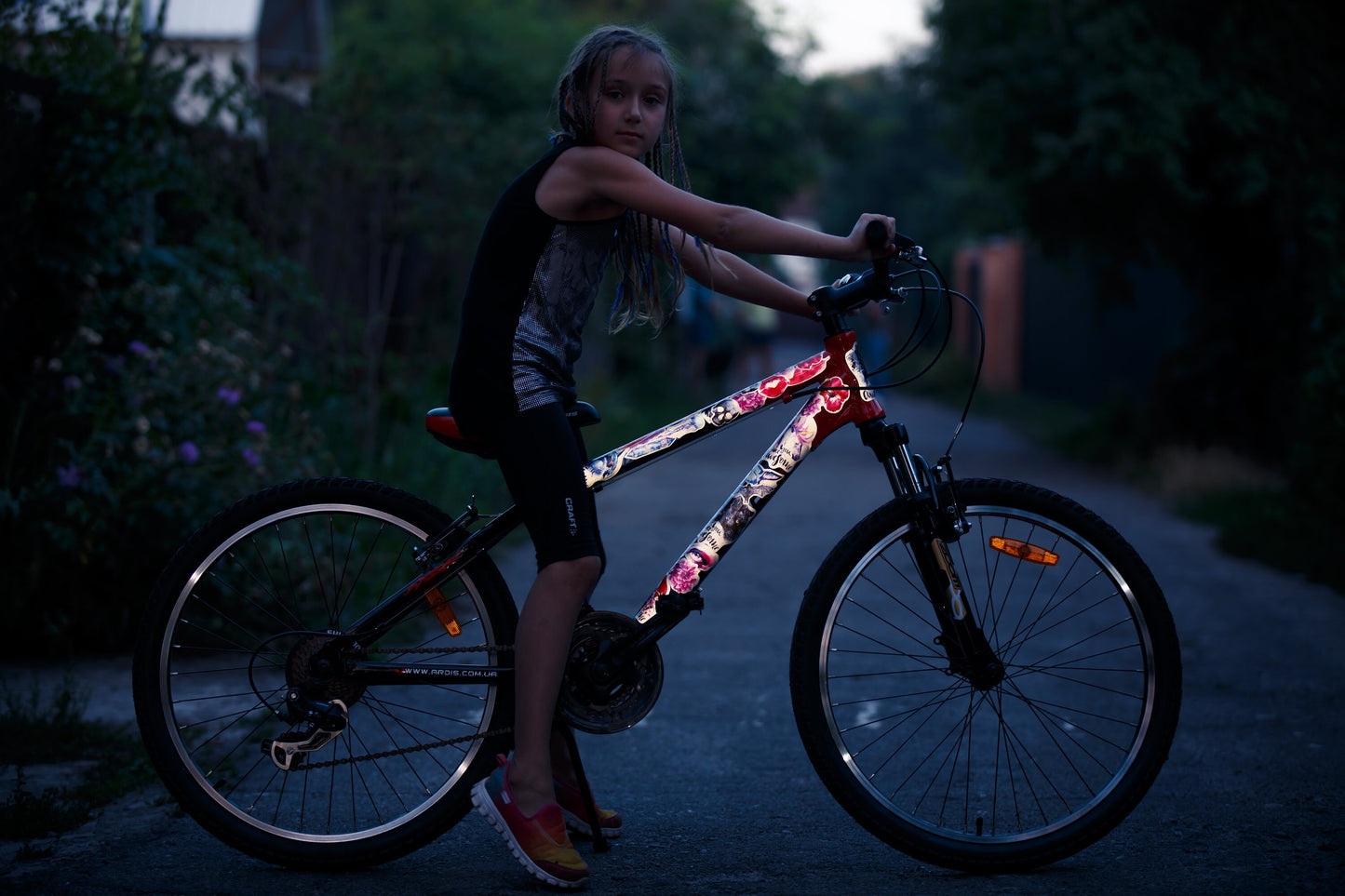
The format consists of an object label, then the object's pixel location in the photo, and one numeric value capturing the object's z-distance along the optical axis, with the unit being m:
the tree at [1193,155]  8.39
